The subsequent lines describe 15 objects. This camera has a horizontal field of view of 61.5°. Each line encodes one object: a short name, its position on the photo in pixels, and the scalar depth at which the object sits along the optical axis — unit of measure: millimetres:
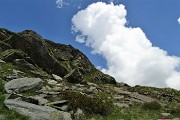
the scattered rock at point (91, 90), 13942
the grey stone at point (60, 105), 8824
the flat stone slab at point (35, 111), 7376
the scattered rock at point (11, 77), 12488
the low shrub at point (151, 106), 11774
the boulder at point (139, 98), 14535
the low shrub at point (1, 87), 9798
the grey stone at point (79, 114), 8637
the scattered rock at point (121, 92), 15927
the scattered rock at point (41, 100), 8872
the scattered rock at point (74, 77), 17343
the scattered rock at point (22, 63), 16636
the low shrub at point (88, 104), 9475
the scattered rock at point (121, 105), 11561
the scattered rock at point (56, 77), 16541
